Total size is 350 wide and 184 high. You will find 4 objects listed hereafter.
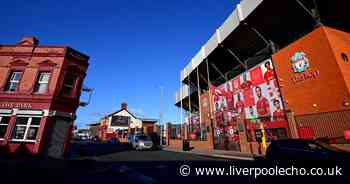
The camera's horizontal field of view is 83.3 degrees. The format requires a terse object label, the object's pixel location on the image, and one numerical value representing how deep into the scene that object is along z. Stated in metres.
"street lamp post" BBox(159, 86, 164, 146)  40.11
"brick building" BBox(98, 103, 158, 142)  67.82
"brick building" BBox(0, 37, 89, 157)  15.68
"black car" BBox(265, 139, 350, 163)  8.34
